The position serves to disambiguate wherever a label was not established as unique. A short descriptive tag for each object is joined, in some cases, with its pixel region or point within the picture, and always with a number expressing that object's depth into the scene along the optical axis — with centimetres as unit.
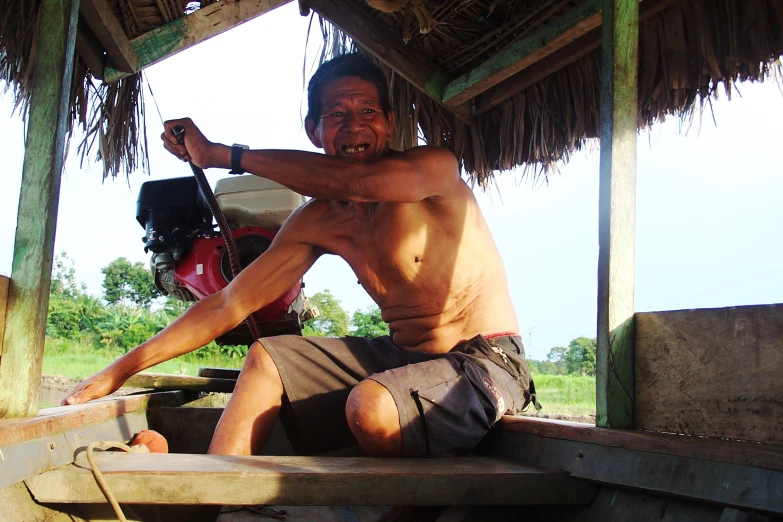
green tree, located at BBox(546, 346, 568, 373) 2874
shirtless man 170
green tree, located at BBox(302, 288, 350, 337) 2252
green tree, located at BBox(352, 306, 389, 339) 2020
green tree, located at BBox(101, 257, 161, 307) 2788
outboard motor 308
